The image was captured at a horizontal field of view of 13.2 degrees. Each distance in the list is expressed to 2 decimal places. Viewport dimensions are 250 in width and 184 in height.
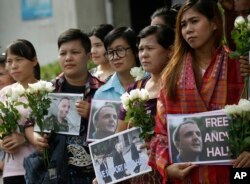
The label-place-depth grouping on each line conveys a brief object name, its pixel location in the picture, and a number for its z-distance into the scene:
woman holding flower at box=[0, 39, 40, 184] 8.24
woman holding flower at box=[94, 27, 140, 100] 7.68
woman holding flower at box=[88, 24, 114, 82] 9.65
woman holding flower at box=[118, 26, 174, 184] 7.01
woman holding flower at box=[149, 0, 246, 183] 6.17
